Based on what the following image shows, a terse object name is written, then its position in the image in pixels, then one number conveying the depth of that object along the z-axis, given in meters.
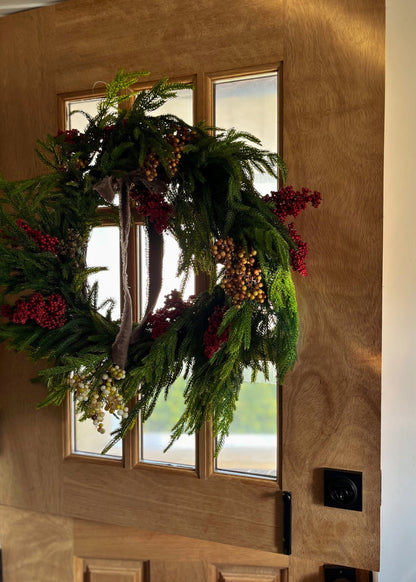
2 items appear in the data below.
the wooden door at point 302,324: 1.03
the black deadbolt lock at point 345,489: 1.04
